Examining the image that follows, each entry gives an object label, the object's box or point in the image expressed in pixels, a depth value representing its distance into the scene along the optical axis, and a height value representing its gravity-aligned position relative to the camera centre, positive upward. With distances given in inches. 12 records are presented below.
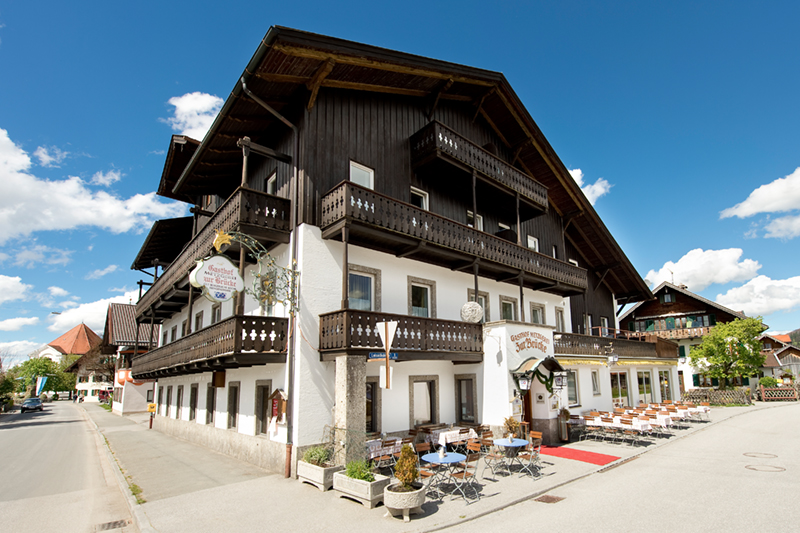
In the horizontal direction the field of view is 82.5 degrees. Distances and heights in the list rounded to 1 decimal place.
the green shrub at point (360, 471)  385.7 -103.9
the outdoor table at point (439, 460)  383.2 -93.9
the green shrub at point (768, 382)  1549.3 -124.8
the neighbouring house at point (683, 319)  1537.9 +91.9
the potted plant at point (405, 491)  339.6 -107.3
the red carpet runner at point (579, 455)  541.6 -134.4
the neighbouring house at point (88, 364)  2103.0 -60.7
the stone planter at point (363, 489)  370.6 -115.3
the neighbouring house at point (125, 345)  1550.2 +20.5
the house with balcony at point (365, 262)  503.5 +124.1
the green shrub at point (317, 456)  449.7 -104.9
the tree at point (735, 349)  1337.4 -11.2
